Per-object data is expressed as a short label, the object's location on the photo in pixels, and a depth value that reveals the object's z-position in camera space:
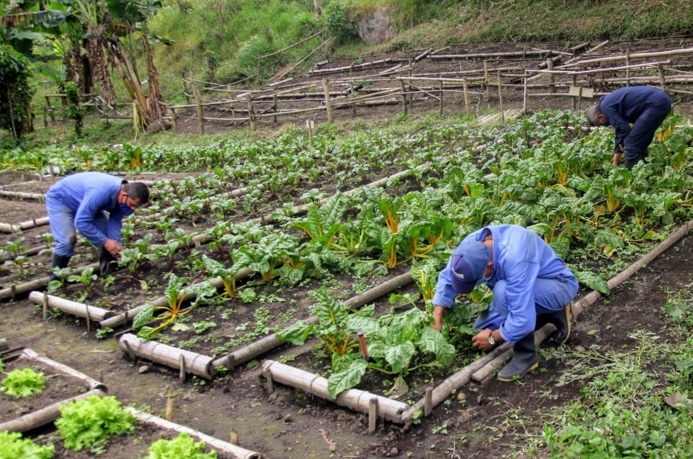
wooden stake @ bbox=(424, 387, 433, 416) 3.85
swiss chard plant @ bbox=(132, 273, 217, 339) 5.28
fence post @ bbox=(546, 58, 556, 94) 14.13
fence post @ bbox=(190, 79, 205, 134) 18.08
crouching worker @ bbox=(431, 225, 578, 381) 3.94
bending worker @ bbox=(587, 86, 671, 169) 7.46
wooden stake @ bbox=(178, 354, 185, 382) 4.70
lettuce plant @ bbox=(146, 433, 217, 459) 3.34
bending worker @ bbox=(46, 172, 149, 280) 6.37
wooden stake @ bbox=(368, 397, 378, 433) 3.80
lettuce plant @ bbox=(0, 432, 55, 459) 3.35
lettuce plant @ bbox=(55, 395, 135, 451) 3.69
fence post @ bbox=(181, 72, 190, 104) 23.02
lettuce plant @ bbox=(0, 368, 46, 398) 4.27
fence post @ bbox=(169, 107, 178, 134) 18.49
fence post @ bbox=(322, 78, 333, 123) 15.90
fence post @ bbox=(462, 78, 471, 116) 13.56
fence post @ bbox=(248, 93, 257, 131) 17.15
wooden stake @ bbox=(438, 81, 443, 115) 14.64
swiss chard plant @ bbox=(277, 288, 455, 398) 4.12
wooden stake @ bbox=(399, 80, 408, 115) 15.64
